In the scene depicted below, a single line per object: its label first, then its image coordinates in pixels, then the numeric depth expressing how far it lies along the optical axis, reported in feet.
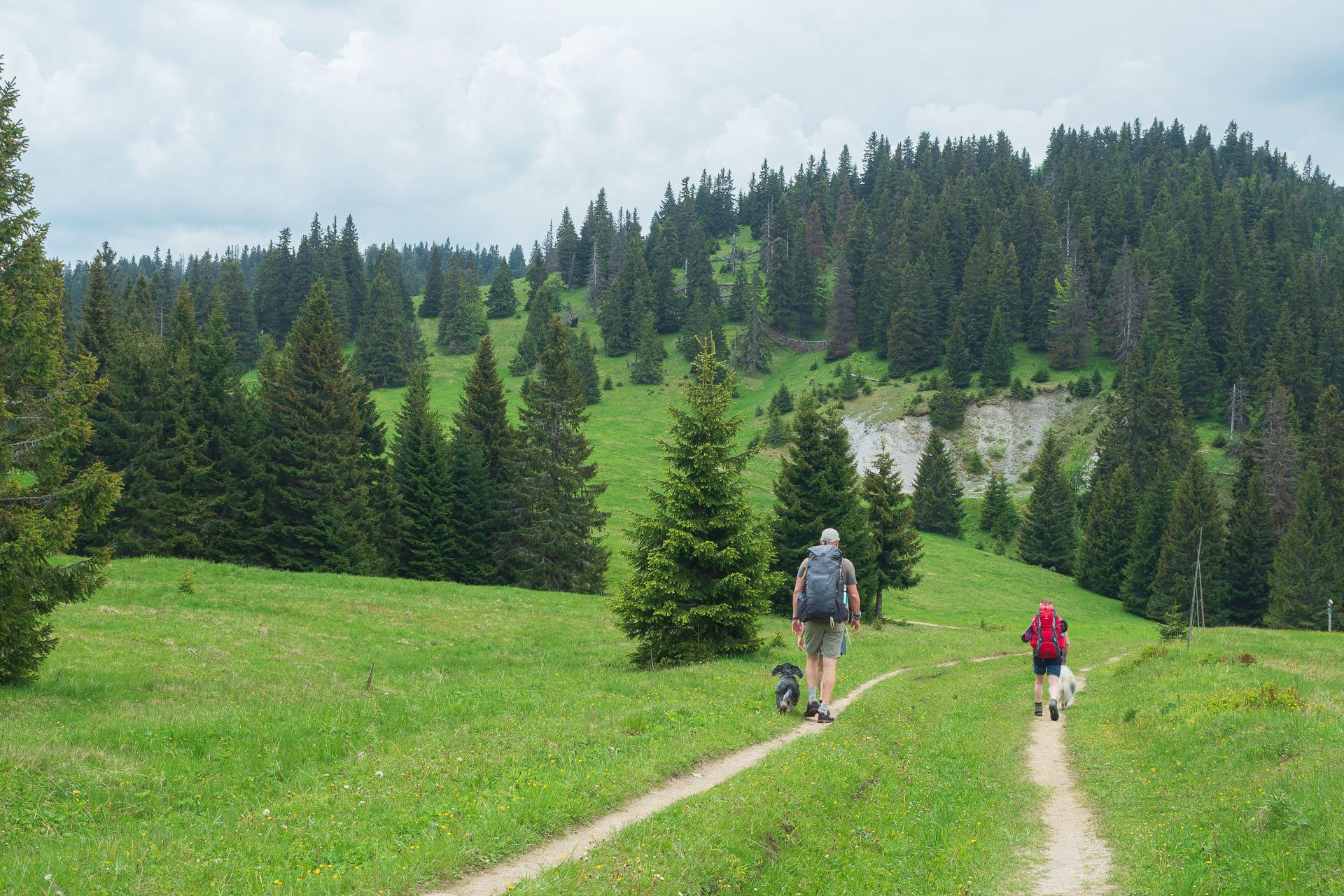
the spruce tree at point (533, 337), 420.77
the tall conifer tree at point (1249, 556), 221.87
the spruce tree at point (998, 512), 290.76
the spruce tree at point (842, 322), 448.24
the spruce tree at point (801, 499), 139.54
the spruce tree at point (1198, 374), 343.87
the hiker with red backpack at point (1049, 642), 51.75
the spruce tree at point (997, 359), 369.91
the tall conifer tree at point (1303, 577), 190.29
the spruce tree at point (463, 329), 456.86
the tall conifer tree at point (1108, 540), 246.68
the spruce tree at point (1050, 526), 272.31
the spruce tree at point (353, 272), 460.14
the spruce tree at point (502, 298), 517.55
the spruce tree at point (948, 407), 352.08
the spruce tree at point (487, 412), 182.39
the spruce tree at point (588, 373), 393.09
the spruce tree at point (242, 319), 408.05
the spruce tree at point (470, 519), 167.84
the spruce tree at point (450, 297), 462.60
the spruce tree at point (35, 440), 45.42
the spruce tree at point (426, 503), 165.27
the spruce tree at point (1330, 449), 223.10
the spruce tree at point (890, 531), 159.33
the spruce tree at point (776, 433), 340.18
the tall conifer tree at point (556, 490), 161.07
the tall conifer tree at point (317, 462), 149.38
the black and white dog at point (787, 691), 42.65
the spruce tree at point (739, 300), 492.95
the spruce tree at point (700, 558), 67.87
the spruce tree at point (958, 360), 375.04
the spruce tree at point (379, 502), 160.56
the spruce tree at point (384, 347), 391.04
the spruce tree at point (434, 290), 513.04
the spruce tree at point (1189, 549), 217.15
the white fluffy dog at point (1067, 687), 57.82
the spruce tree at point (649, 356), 422.00
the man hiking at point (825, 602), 39.40
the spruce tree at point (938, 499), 292.20
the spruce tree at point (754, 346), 444.96
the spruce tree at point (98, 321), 177.37
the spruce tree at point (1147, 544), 230.48
